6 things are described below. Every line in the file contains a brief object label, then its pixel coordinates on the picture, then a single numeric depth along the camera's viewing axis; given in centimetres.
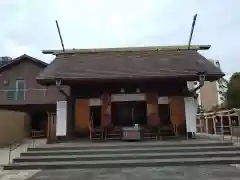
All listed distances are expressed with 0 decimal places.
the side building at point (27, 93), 1371
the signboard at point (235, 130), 1139
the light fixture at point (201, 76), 795
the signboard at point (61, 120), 866
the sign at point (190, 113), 860
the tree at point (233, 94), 1891
